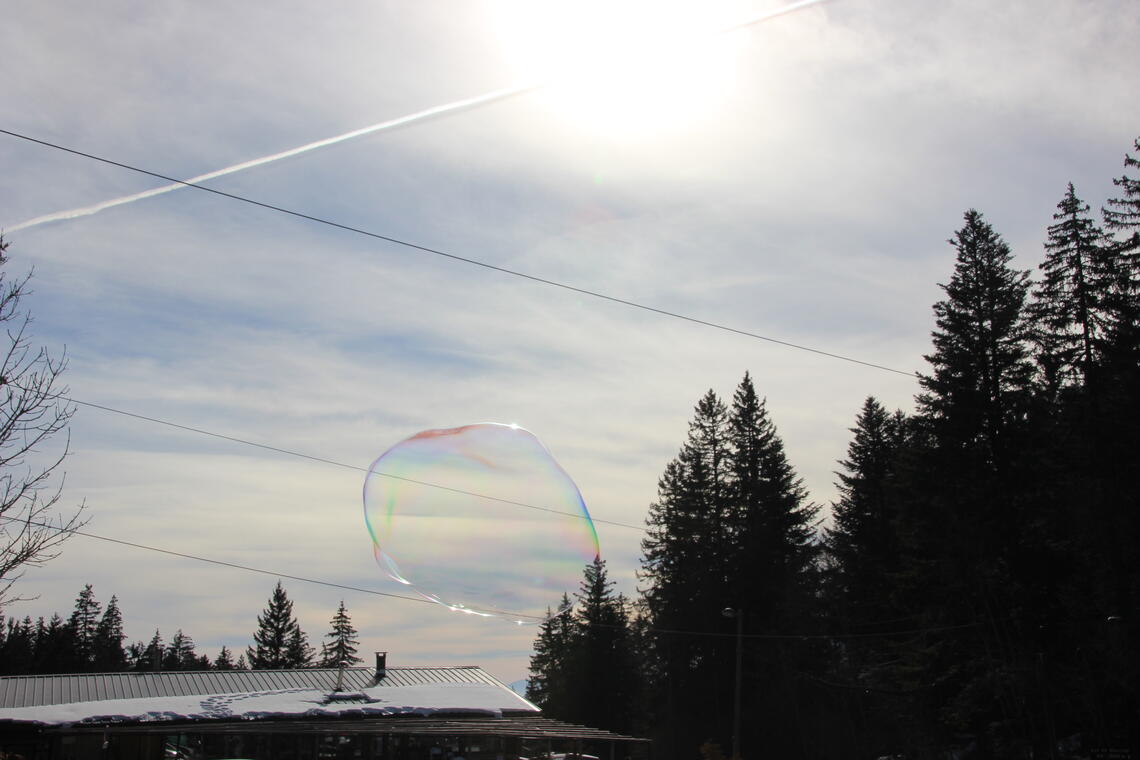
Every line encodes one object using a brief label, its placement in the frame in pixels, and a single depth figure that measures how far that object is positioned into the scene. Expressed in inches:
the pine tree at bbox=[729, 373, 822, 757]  1841.8
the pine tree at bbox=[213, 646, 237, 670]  5137.8
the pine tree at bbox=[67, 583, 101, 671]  3779.5
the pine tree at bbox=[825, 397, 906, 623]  1795.0
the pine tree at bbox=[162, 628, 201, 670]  4602.9
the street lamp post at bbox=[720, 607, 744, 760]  1202.6
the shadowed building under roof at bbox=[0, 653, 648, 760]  917.8
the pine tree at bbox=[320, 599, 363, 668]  4330.7
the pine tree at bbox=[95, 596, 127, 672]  4436.5
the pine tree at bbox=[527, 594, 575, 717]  2202.3
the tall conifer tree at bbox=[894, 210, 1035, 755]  1191.6
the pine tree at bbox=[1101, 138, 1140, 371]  1071.6
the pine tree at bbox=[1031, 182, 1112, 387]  1165.1
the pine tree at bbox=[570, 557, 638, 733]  2132.1
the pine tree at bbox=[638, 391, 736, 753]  1875.0
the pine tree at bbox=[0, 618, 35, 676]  3090.6
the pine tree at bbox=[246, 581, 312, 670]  3988.7
